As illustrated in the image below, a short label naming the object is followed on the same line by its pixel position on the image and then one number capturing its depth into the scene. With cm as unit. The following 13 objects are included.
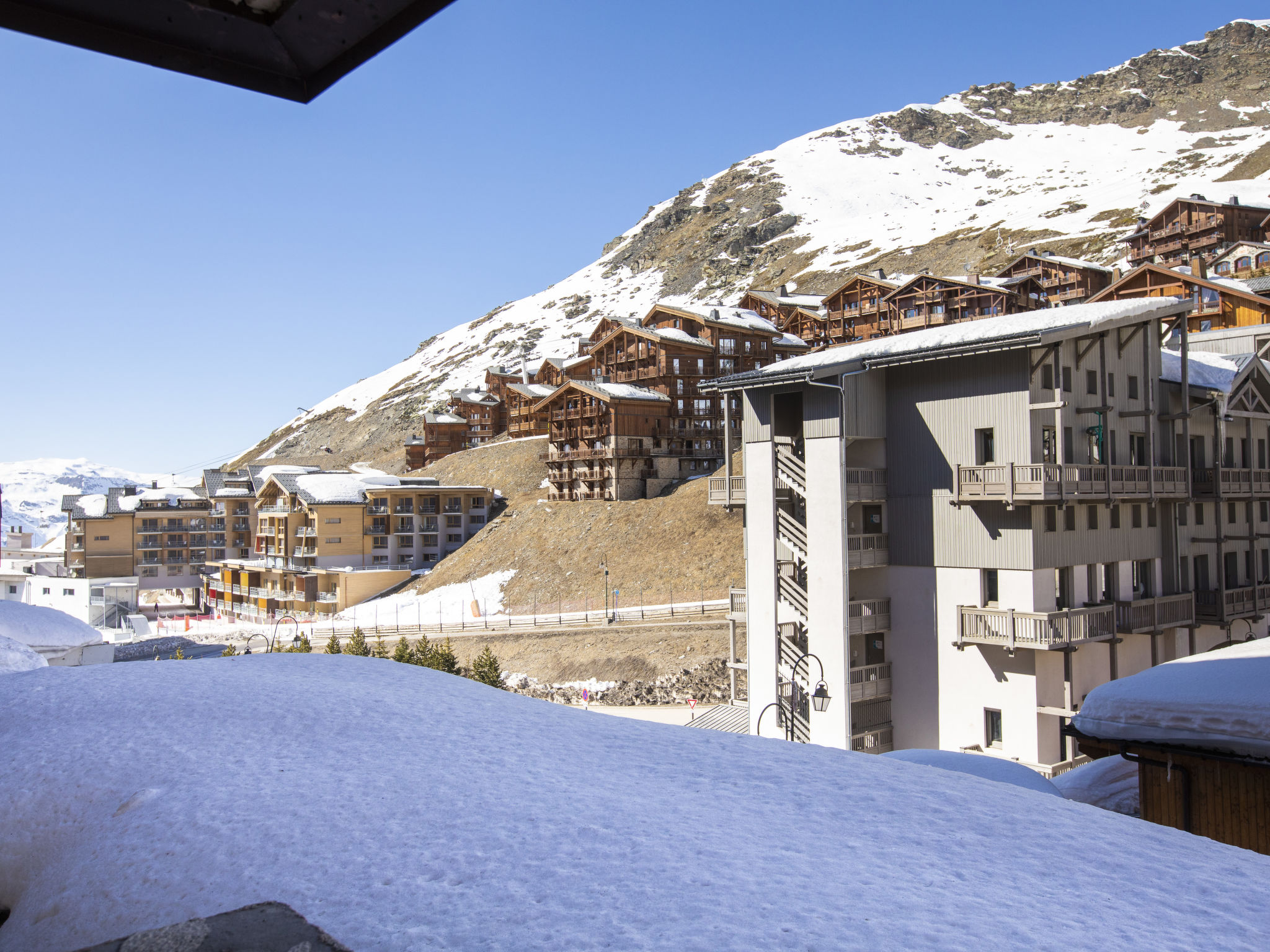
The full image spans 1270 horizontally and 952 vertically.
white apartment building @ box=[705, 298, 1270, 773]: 2283
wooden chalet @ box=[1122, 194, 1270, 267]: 8469
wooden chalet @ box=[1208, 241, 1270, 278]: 7162
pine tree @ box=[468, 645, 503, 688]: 3653
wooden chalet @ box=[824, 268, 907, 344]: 8825
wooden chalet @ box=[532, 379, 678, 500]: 6738
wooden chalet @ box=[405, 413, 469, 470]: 10738
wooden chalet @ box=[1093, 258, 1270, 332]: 5584
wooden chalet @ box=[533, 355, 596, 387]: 8631
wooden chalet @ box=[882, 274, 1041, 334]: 8056
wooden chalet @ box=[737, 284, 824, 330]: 9688
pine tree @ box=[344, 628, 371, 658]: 4028
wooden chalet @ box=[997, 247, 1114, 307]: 8438
